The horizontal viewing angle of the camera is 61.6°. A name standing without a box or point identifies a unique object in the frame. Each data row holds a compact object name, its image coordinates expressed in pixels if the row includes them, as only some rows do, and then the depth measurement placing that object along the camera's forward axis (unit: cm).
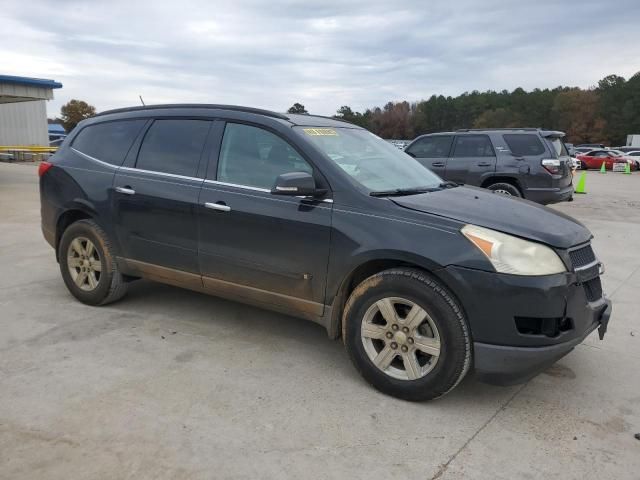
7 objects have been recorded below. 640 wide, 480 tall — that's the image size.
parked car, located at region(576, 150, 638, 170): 3538
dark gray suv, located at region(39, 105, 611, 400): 298
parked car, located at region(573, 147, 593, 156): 4417
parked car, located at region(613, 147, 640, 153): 4366
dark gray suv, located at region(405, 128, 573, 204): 986
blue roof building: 3716
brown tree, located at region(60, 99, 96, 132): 8868
